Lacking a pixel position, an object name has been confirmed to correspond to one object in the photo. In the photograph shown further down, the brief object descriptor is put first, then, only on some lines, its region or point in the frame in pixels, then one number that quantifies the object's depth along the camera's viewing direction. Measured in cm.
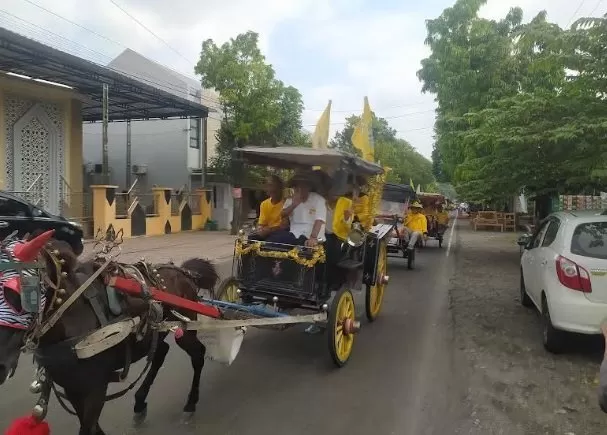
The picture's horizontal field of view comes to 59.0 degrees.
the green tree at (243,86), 2025
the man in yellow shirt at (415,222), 1332
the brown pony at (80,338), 274
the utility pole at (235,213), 1934
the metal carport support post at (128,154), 2311
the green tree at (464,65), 1706
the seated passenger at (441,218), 1916
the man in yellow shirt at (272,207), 630
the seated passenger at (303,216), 559
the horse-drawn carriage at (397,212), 1279
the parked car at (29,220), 821
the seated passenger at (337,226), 584
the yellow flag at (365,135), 769
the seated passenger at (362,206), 695
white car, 526
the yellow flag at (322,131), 716
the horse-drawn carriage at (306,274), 535
